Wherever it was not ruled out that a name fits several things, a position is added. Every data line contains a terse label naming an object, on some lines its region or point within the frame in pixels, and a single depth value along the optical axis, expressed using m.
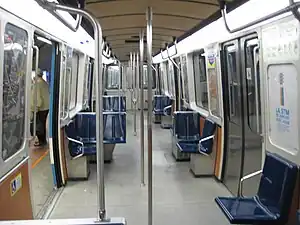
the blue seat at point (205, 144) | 5.85
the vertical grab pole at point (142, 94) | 5.23
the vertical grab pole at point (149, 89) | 3.33
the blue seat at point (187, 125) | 6.73
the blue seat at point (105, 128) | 6.33
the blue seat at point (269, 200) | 3.01
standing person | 7.60
